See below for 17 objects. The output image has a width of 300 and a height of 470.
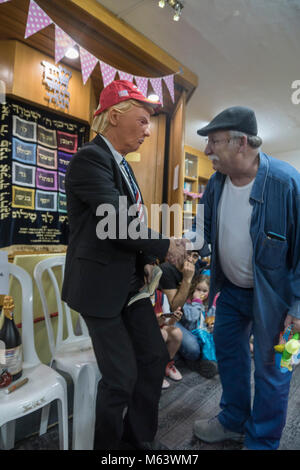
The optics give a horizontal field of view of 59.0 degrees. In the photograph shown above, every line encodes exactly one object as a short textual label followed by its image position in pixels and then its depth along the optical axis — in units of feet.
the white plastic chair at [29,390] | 3.15
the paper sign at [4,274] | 3.90
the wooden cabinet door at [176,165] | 8.90
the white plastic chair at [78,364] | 3.68
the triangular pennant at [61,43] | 5.57
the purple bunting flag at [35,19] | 5.07
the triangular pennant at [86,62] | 6.05
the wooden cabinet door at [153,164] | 9.82
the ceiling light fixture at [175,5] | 5.94
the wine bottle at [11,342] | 3.64
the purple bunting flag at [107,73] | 6.55
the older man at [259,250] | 3.88
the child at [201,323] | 7.08
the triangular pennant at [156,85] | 7.71
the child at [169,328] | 6.12
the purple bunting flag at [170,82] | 7.85
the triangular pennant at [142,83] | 7.39
